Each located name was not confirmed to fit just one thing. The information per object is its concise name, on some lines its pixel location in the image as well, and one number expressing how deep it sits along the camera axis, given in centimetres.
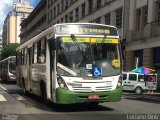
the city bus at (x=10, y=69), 2611
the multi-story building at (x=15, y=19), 10923
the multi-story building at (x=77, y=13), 2699
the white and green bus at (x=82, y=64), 874
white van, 1946
